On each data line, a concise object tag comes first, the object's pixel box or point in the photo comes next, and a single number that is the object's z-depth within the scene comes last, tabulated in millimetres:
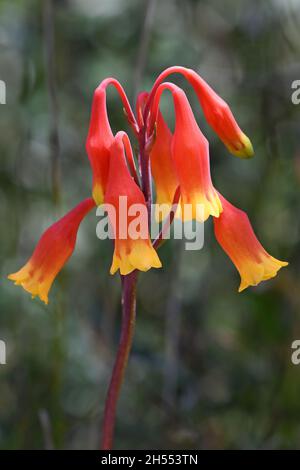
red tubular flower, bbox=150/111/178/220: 485
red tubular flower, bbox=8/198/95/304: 476
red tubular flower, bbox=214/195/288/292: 470
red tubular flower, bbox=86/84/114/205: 462
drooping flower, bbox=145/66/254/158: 465
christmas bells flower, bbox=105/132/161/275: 451
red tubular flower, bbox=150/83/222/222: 458
